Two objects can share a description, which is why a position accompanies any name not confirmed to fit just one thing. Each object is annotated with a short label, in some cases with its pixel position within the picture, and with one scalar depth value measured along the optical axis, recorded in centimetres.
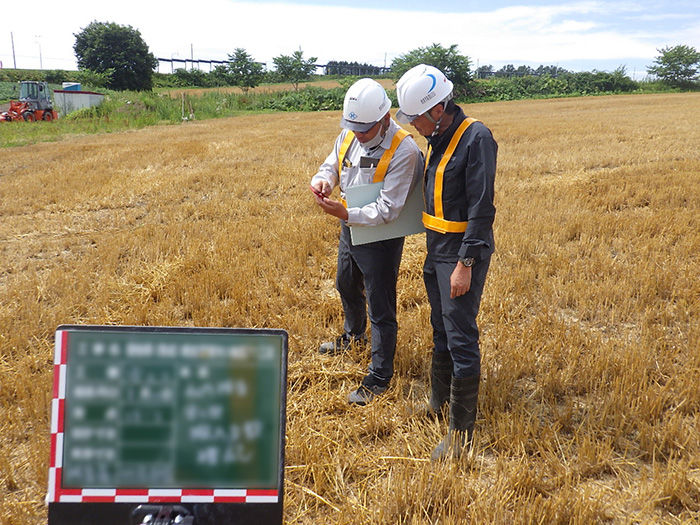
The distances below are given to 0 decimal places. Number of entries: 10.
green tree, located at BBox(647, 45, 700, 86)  6112
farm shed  3350
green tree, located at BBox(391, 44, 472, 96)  5144
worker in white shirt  343
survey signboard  177
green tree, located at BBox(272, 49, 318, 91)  5854
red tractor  2773
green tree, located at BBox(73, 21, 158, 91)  6091
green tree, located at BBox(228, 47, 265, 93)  5522
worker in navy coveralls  286
